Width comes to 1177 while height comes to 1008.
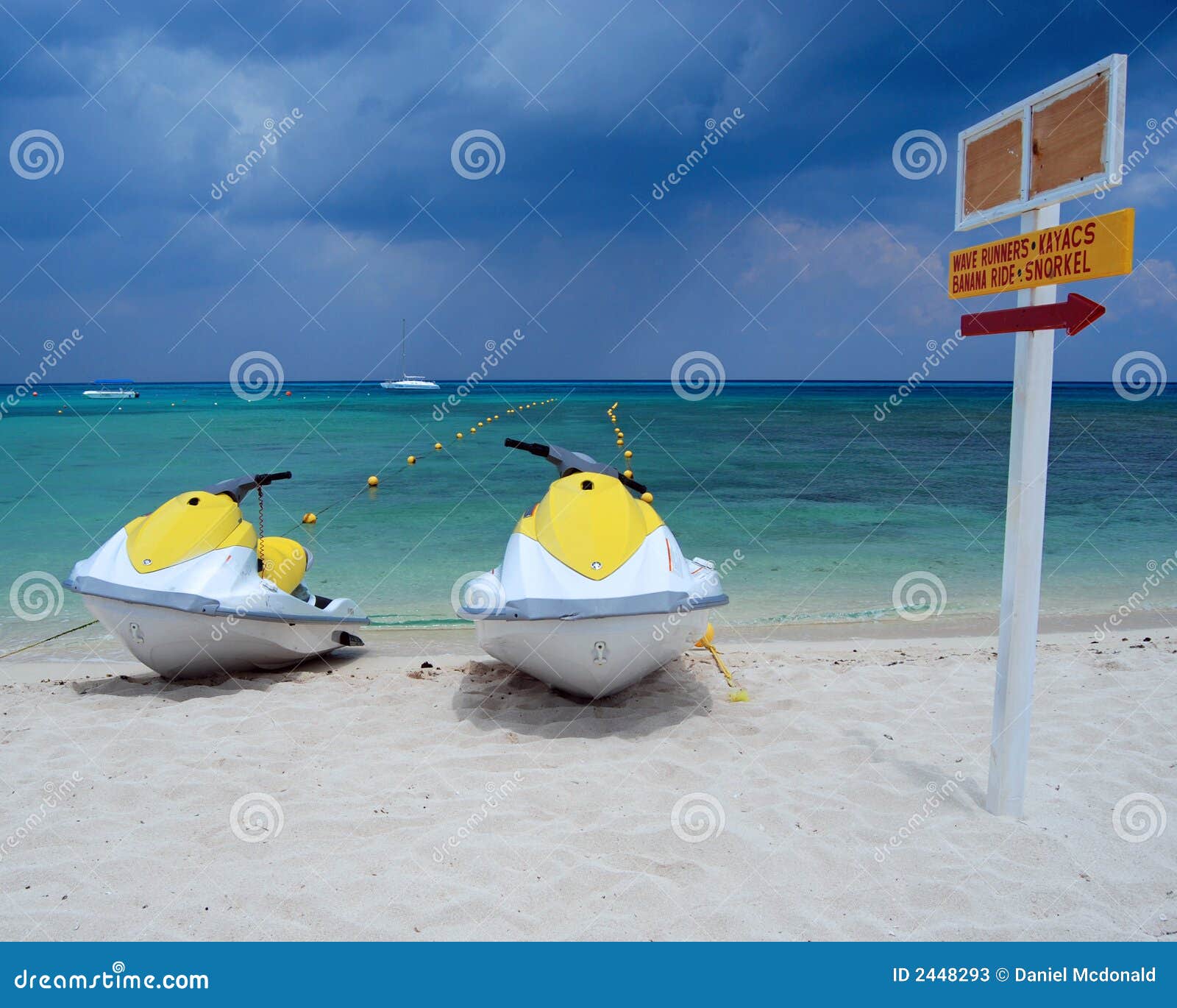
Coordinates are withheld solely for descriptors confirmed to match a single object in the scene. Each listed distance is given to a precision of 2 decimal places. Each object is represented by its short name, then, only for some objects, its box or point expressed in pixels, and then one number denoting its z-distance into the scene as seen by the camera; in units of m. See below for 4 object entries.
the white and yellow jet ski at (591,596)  5.20
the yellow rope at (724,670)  6.20
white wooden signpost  3.54
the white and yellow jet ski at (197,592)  6.01
